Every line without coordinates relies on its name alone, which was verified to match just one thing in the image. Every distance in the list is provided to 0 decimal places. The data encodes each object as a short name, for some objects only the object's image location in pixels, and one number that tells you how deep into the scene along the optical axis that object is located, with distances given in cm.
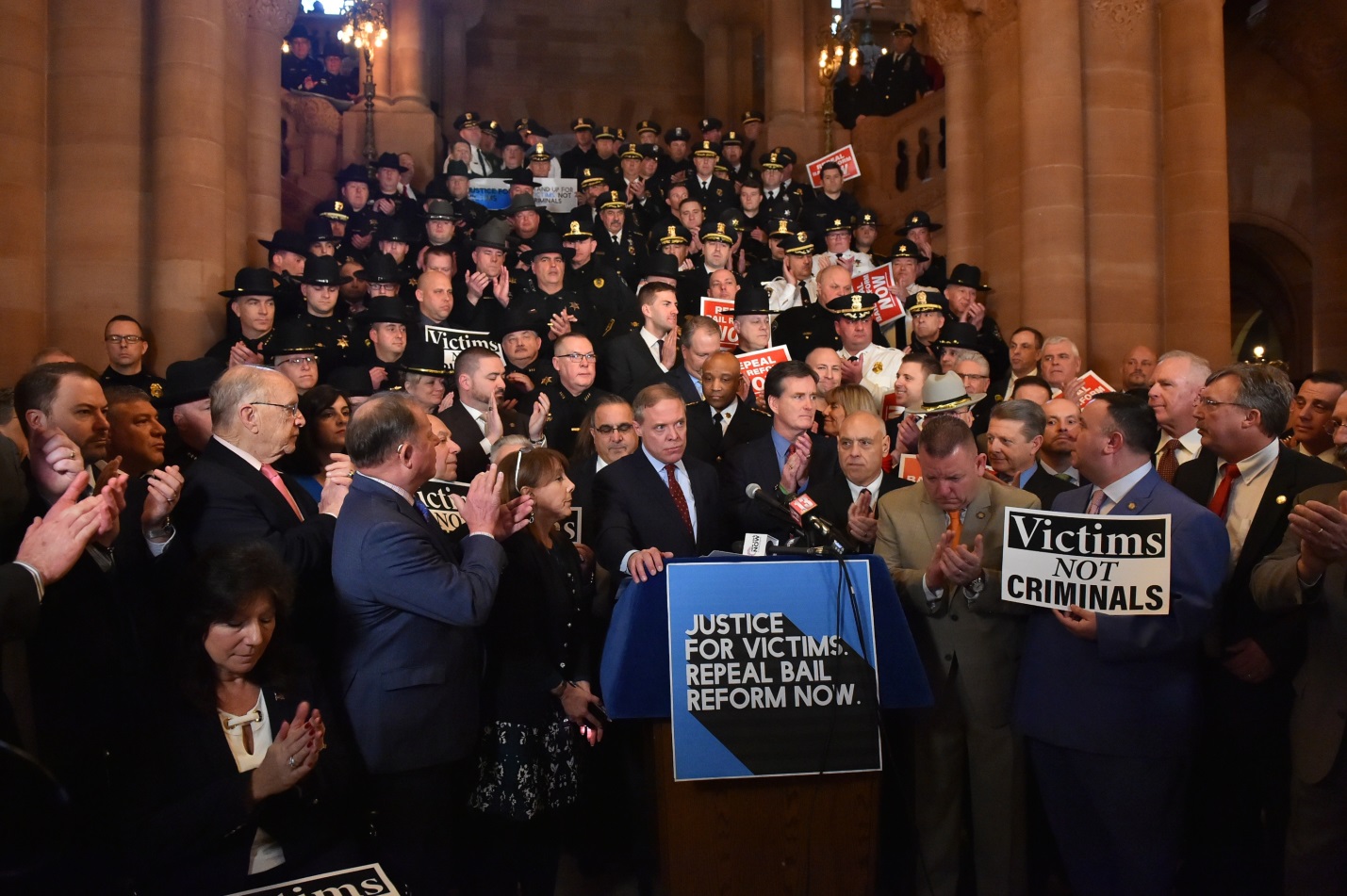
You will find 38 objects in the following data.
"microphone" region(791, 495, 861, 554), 402
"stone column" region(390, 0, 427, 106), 1830
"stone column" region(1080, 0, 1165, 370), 1087
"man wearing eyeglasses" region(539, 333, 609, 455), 729
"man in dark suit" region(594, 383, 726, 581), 539
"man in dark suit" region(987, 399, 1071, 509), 545
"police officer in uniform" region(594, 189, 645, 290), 1170
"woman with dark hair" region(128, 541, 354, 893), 339
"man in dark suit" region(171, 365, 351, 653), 427
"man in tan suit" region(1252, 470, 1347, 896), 409
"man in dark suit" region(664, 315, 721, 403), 745
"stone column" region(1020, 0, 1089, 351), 1077
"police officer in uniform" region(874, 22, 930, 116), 1753
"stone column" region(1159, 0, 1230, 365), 1073
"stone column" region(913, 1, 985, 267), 1263
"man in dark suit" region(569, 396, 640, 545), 611
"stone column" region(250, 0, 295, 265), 1238
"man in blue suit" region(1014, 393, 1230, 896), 411
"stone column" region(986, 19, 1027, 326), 1152
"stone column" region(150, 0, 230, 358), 950
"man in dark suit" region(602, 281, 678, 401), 811
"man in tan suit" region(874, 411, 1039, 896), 458
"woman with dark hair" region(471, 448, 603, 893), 452
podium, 397
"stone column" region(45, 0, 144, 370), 911
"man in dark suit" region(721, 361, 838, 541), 596
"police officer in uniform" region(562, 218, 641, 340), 958
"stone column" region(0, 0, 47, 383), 868
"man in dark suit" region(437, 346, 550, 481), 670
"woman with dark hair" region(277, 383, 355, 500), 558
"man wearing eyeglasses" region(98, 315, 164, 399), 824
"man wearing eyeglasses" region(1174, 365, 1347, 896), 457
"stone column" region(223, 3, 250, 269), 1059
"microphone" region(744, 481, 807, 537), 399
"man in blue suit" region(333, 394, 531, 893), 392
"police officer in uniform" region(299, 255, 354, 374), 877
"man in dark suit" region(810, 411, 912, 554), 527
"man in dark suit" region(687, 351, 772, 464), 698
